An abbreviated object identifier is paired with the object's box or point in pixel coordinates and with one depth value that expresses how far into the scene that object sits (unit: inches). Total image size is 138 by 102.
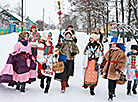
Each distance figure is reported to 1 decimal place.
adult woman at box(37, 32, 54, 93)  215.9
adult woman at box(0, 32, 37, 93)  205.3
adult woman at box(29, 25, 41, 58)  315.9
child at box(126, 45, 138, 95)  218.2
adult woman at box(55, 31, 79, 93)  221.5
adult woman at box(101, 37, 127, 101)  197.0
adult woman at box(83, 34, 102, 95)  216.1
